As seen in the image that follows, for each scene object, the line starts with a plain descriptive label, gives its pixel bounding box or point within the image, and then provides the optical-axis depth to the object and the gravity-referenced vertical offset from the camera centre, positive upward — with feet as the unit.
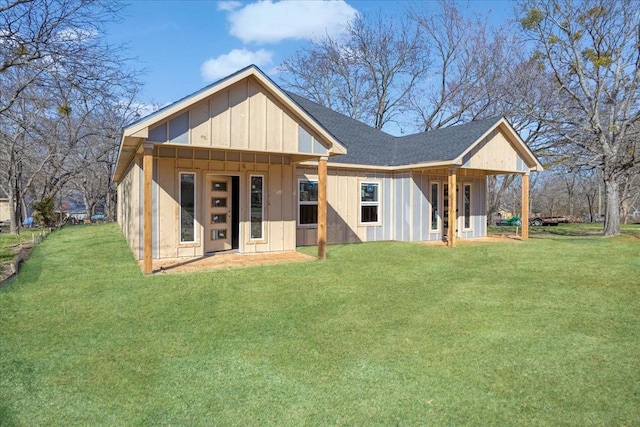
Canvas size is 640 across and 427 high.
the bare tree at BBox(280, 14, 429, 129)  87.86 +32.83
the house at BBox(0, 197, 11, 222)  87.25 +0.54
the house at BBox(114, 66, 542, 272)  25.59 +3.28
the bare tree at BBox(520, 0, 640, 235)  47.85 +17.60
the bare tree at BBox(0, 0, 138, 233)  28.22 +11.57
